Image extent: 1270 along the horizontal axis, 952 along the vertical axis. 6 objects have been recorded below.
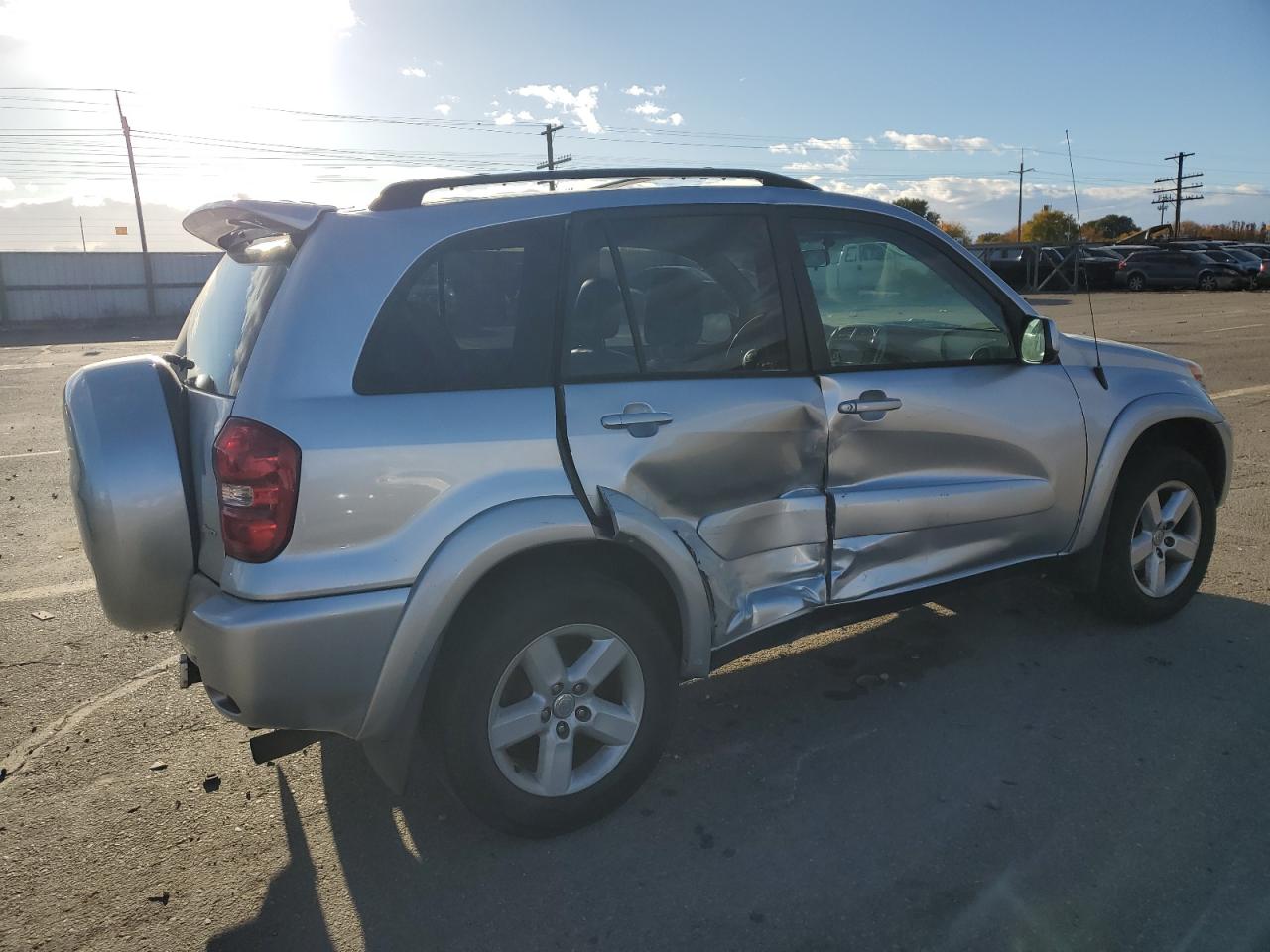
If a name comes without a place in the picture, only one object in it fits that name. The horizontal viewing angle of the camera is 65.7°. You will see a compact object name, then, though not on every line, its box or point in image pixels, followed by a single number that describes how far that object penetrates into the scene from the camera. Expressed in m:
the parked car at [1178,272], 33.12
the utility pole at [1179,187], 75.50
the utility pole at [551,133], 51.69
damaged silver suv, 2.58
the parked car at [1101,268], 36.03
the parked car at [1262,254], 32.75
